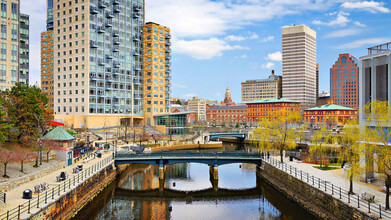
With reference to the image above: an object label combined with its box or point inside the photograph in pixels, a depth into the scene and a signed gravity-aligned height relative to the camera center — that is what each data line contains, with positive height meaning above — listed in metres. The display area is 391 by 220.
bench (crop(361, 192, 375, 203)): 27.65 -7.50
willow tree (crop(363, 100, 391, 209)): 27.20 -1.91
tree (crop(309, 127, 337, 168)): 49.49 -6.55
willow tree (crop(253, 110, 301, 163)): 55.09 -3.94
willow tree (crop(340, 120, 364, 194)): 30.10 -3.89
